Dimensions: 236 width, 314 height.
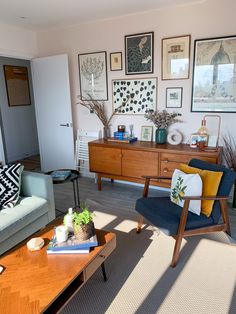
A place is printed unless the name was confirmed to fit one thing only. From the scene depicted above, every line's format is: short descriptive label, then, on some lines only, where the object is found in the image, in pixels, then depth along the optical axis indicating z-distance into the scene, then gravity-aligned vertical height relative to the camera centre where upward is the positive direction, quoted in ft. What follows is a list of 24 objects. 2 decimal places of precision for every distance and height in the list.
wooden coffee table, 4.17 -3.24
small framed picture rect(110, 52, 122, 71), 11.69 +1.87
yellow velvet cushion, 6.89 -2.39
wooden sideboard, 9.73 -2.40
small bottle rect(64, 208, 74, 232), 5.77 -2.75
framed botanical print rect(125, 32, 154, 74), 10.90 +2.10
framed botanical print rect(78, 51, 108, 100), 12.18 +1.34
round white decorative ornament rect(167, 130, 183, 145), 10.74 -1.64
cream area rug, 5.49 -4.43
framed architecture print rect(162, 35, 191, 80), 10.21 +1.76
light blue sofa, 6.63 -3.11
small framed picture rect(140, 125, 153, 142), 11.66 -1.52
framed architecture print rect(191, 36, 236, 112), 9.54 +0.95
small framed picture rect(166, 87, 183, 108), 10.75 +0.12
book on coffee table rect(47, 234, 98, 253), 5.29 -3.02
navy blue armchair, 6.49 -3.16
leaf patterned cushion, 6.82 -2.46
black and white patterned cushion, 7.50 -2.48
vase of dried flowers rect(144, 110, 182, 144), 10.90 -0.91
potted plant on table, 5.40 -2.66
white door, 12.98 -0.47
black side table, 8.74 -2.73
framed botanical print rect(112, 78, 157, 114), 11.35 +0.25
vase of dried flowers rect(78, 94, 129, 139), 12.53 -0.49
